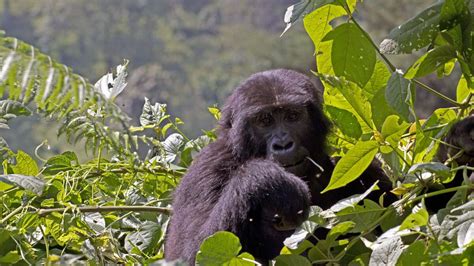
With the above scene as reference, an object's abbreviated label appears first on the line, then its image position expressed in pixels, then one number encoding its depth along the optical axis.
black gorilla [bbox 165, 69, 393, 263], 6.67
